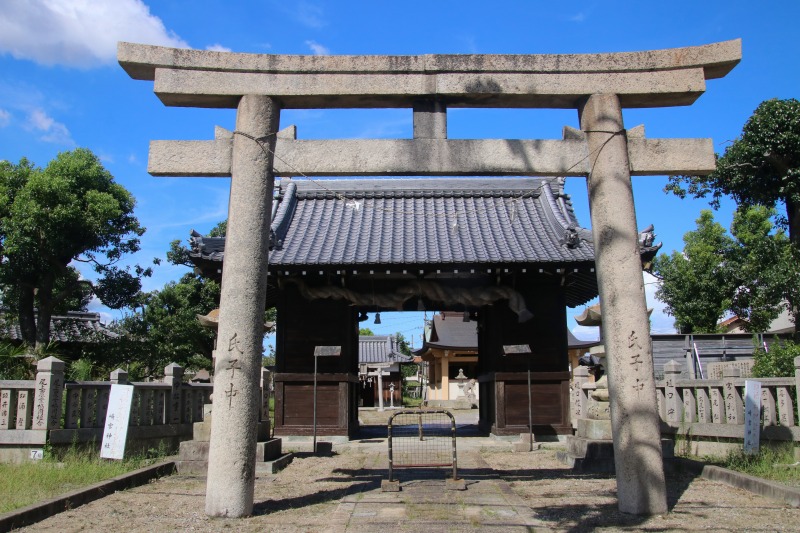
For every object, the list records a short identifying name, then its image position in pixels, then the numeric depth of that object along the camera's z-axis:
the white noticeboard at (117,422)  9.41
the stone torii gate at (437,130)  6.72
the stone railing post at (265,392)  12.96
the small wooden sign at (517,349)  13.48
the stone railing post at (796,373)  9.06
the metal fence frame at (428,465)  7.97
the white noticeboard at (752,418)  9.16
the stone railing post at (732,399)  10.31
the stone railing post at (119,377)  11.08
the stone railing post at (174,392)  13.22
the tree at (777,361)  11.96
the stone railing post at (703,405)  11.06
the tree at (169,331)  26.58
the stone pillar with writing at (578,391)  13.78
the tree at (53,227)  20.08
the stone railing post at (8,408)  10.25
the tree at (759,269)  20.69
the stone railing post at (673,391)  11.83
